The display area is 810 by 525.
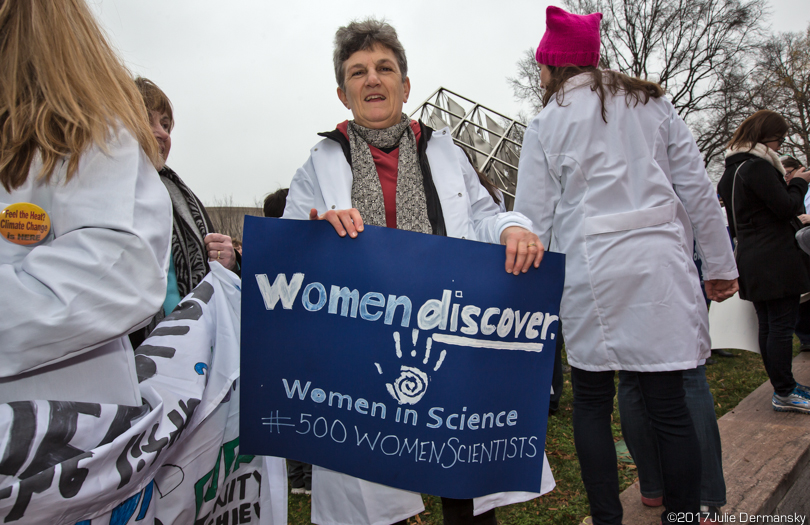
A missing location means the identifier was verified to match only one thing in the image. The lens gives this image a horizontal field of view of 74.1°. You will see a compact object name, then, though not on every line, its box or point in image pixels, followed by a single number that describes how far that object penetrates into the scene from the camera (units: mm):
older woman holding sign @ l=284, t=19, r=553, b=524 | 1899
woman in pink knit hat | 2047
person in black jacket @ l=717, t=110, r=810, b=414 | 3598
